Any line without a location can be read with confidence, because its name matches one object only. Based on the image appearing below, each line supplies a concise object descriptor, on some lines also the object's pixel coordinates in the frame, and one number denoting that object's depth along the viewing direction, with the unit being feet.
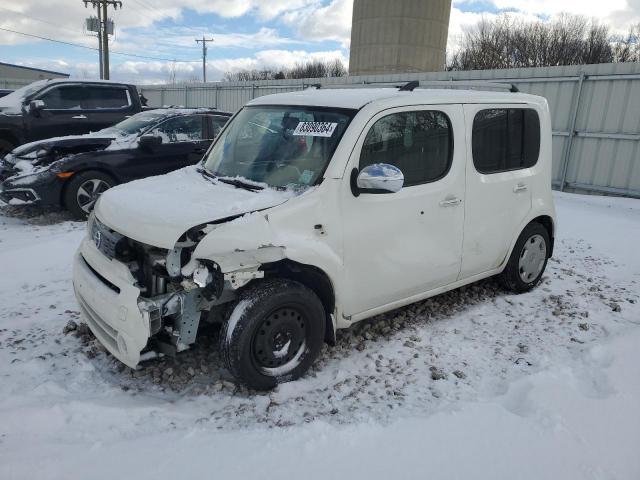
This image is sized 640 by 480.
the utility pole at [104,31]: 115.55
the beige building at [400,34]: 88.28
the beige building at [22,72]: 175.32
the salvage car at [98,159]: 22.76
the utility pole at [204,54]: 198.18
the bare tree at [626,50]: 119.96
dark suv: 31.83
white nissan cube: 9.57
